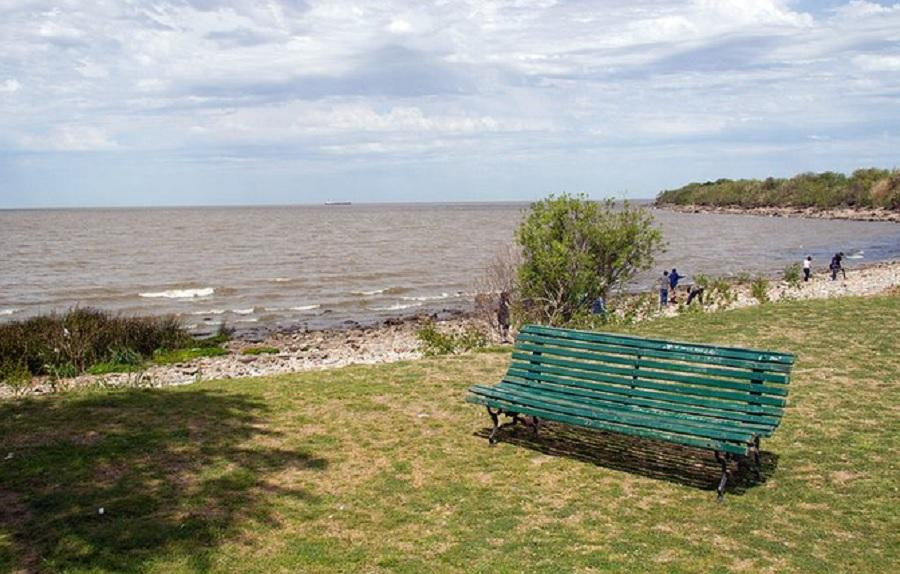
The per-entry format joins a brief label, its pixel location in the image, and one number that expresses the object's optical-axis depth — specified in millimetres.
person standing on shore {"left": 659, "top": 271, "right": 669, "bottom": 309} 28719
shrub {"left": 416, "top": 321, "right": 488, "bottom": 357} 14891
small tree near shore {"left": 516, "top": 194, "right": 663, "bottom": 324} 17062
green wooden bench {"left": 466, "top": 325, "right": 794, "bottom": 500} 6664
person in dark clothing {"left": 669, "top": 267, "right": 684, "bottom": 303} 30109
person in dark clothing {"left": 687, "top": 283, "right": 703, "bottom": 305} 26388
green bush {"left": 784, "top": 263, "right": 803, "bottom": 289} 28203
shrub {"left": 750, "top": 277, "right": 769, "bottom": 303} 20841
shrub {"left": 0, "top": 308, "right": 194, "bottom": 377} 18109
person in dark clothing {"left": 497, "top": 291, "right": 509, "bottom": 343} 18684
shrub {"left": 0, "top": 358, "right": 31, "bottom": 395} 13414
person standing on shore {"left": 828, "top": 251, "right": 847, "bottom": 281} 33188
